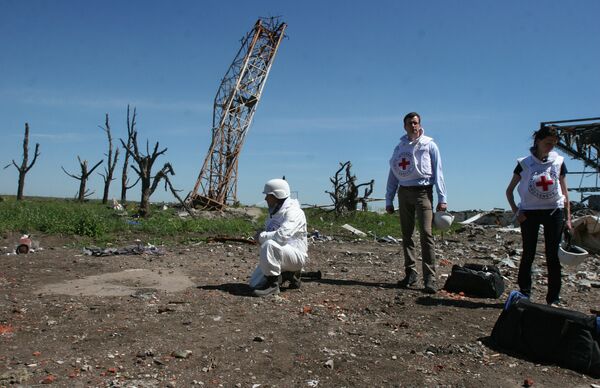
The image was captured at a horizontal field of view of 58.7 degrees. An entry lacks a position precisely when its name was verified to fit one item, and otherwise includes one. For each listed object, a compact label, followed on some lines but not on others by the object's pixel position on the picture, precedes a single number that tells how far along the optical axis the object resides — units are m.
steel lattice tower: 23.92
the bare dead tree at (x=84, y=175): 28.64
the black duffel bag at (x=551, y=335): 3.69
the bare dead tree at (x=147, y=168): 16.55
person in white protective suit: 5.47
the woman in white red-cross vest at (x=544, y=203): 5.02
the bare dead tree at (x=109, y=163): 29.44
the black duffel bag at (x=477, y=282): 5.63
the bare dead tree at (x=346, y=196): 19.03
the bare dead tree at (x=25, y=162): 26.00
